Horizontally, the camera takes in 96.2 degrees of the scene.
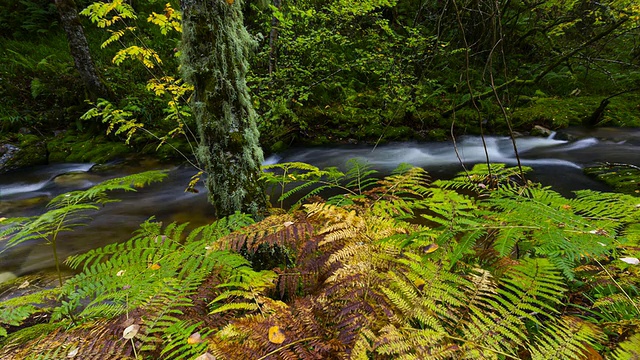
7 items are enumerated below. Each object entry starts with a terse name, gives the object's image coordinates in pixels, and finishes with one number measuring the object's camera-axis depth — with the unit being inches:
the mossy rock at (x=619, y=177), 183.5
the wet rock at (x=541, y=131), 328.2
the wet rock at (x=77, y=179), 270.2
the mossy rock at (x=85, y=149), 310.7
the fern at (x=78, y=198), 81.0
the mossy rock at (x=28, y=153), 299.0
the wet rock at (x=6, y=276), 151.2
